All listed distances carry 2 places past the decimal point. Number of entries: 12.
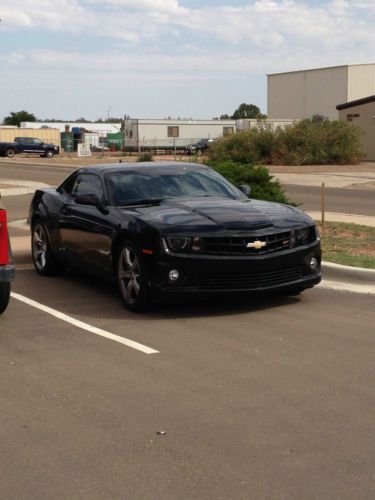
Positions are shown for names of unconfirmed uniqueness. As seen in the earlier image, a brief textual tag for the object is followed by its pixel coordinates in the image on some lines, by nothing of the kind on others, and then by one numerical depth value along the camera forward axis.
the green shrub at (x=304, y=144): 48.78
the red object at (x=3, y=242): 7.76
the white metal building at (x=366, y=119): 53.94
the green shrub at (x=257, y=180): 14.32
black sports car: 8.27
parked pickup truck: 68.88
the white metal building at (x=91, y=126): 116.25
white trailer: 75.00
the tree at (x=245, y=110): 166.25
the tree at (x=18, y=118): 148.75
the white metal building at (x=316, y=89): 77.56
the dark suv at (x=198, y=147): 71.04
